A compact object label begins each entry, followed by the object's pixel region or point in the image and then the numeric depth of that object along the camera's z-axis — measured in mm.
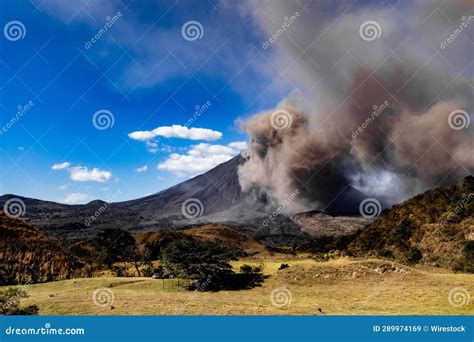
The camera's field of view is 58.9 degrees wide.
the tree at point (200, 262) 46500
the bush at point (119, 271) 61281
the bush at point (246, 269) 50094
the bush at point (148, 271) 60206
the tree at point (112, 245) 75375
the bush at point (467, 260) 54000
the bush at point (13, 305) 31266
